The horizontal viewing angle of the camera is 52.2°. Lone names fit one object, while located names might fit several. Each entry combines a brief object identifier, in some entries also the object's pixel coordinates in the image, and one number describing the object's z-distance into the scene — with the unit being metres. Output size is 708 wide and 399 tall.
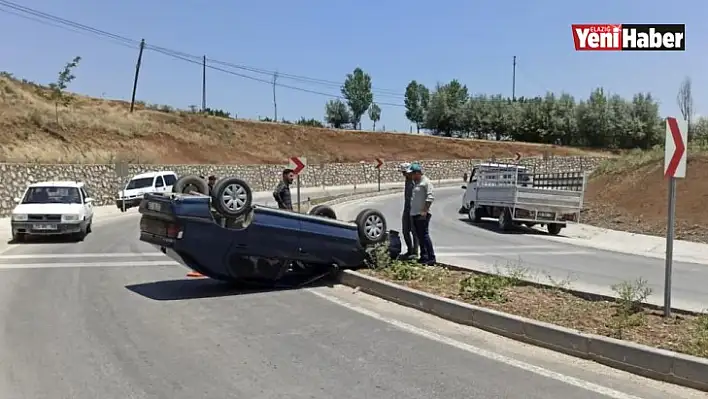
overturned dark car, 10.20
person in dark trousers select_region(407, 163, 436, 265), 12.01
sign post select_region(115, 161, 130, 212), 39.50
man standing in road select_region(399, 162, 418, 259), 12.55
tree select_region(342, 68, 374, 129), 122.88
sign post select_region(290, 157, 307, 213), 21.38
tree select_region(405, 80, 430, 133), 125.01
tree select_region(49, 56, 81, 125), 61.47
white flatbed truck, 24.67
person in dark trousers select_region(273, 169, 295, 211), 13.73
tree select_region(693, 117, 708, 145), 61.46
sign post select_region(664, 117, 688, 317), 7.77
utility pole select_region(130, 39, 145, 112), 71.09
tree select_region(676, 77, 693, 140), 49.99
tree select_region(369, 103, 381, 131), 120.87
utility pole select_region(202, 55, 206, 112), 88.71
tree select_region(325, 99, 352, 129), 115.88
